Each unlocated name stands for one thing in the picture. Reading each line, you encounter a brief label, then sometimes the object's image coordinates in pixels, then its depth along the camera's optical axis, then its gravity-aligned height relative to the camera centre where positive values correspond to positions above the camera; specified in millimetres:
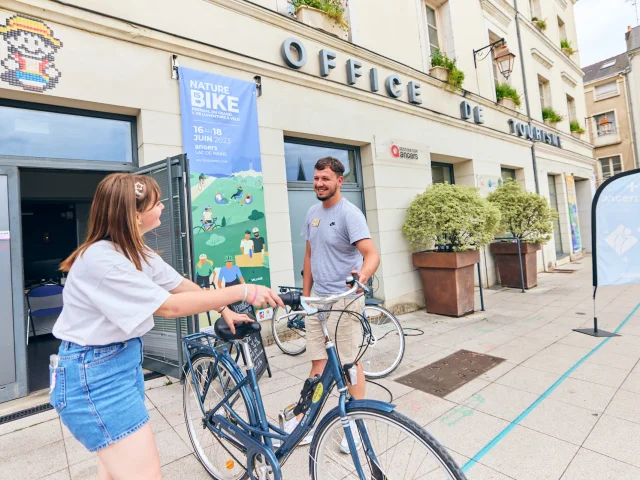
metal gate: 3506 +299
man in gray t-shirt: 2428 +3
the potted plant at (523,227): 7848 +208
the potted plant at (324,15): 5461 +3801
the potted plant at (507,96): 9477 +3908
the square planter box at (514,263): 7855 -585
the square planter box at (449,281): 5691 -629
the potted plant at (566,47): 13367 +7122
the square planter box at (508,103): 9469 +3711
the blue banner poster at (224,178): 4145 +1043
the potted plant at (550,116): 11625 +3963
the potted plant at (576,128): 13492 +4027
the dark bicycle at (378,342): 3654 -1055
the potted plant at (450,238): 5699 +85
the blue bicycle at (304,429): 1337 -770
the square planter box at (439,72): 7500 +3690
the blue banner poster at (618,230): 4328 -17
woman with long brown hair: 1186 -178
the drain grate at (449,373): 3209 -1292
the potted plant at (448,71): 7598 +3741
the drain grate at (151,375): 3750 -1162
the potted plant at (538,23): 11464 +6953
